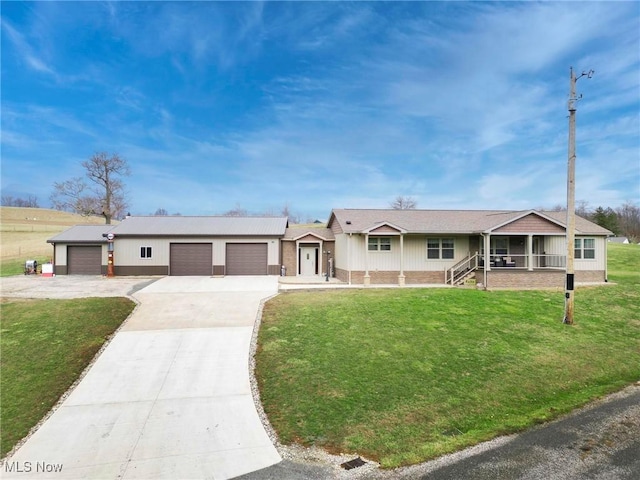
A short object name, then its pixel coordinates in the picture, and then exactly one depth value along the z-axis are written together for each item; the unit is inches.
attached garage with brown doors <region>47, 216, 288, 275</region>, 832.3
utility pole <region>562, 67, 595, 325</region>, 418.0
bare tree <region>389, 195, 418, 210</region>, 2611.5
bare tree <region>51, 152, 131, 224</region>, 1450.5
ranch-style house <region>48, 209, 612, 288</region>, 698.8
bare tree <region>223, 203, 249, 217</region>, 3052.2
